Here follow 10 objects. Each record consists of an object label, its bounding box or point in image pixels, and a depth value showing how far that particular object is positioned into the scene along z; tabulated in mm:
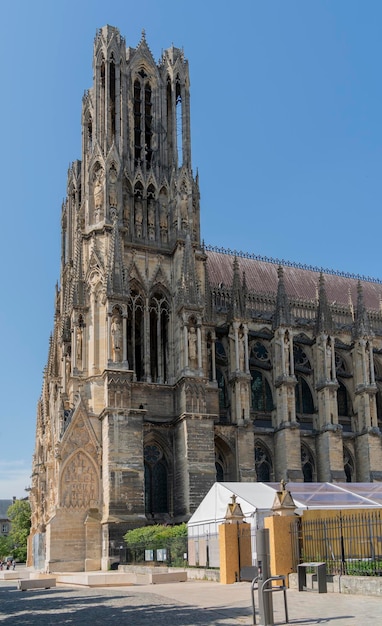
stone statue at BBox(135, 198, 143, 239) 40391
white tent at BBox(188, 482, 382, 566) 24453
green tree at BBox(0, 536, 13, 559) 73812
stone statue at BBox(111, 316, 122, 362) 35875
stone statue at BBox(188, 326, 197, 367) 37000
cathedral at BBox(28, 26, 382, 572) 34656
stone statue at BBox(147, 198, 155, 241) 40688
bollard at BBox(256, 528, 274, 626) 11945
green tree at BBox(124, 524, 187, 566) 27766
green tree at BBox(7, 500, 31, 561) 75375
